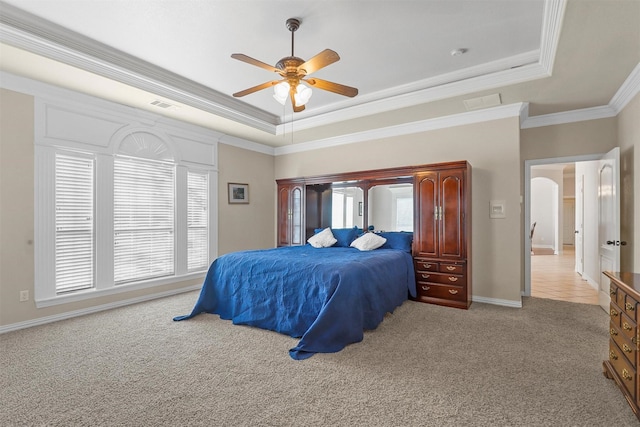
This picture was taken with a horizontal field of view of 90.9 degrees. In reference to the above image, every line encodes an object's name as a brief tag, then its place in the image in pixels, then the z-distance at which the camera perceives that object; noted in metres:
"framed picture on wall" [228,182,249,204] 5.69
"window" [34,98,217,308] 3.57
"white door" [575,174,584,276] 5.97
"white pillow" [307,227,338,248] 5.04
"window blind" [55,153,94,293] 3.65
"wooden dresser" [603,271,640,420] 1.84
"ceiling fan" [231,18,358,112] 2.49
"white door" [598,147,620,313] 3.60
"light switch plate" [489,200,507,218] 4.19
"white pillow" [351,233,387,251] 4.54
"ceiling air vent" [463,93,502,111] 3.82
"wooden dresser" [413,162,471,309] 4.05
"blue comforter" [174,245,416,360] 2.83
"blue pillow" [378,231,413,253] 4.55
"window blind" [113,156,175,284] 4.21
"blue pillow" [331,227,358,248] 5.08
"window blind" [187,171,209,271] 5.09
